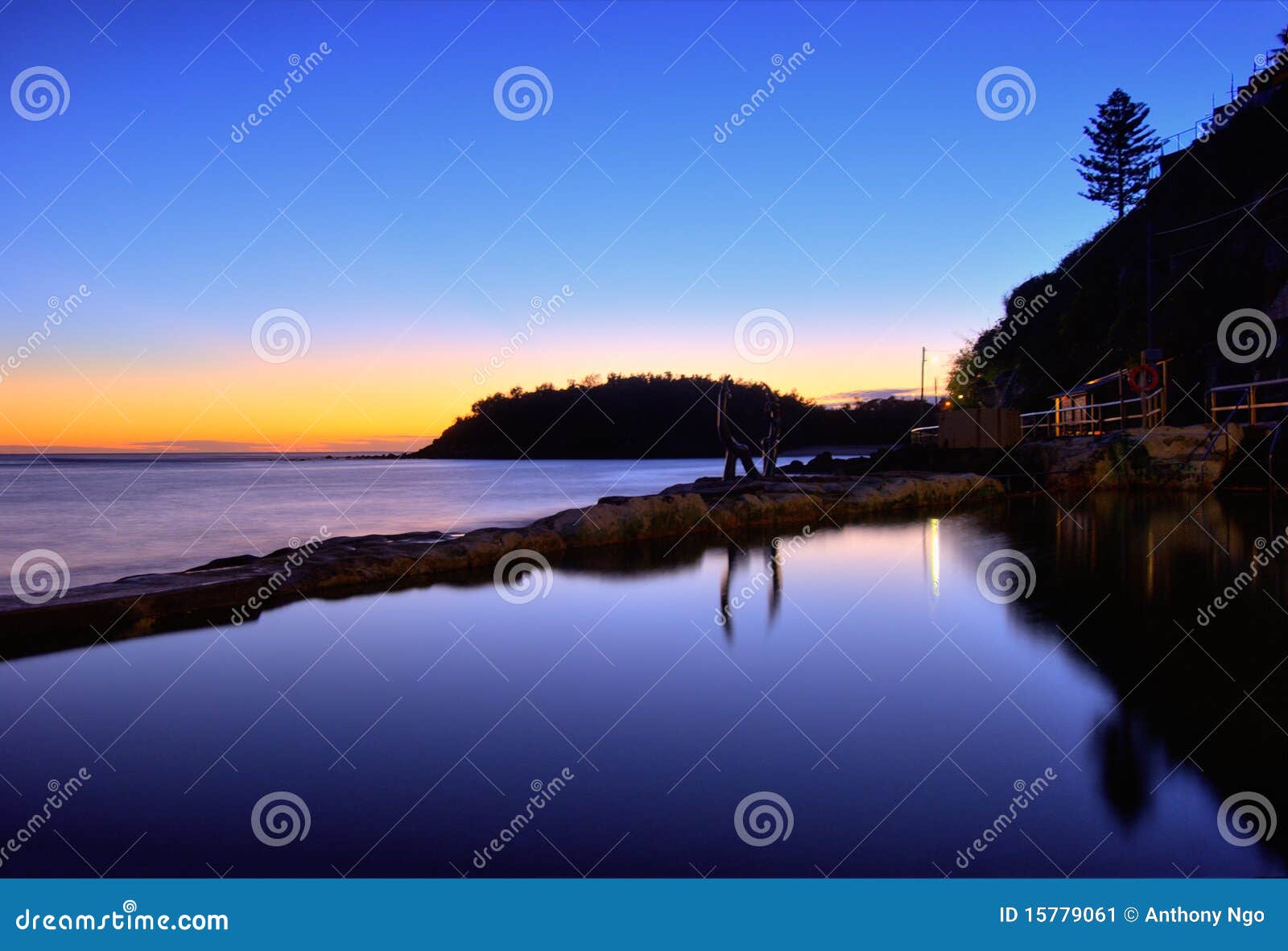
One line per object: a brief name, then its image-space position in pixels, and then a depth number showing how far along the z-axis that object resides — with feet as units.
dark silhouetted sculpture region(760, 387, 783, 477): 55.83
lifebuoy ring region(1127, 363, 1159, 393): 59.47
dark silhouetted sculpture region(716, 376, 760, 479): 50.83
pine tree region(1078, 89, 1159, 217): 142.00
